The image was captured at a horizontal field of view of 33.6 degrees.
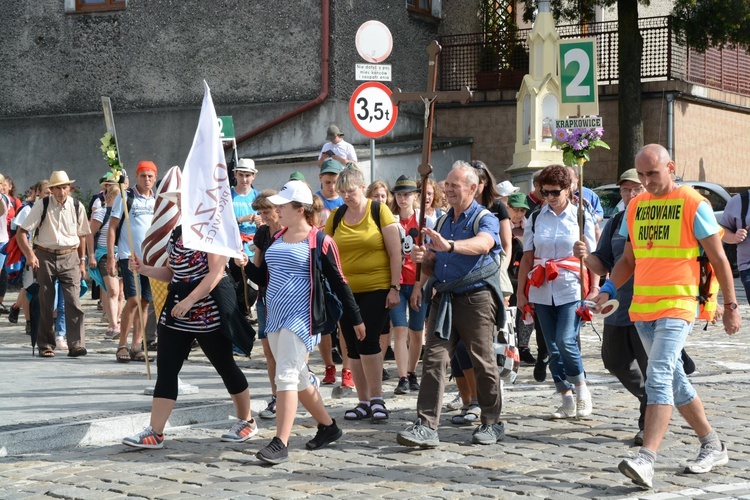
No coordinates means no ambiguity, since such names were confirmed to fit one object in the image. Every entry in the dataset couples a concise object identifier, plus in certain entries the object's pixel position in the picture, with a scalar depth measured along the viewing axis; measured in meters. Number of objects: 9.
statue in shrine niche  23.95
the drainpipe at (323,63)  23.19
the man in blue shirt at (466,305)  7.89
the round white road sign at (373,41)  14.58
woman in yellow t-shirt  9.28
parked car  20.66
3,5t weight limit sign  14.22
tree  24.08
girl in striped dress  7.62
